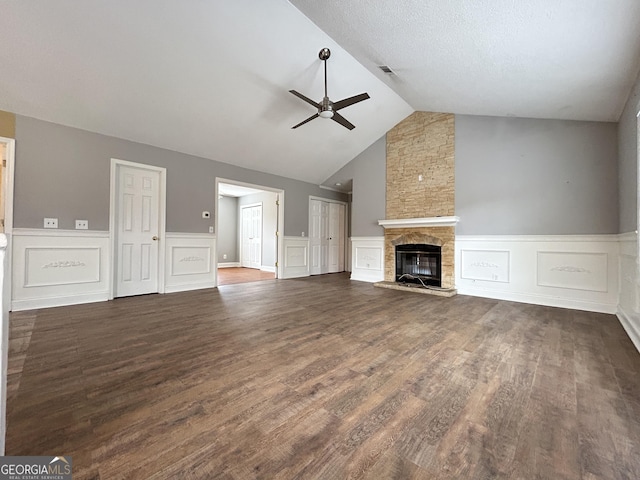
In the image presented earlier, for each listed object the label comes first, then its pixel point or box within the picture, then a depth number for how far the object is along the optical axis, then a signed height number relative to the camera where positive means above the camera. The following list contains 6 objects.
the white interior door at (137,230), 4.32 +0.16
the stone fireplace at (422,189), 5.07 +1.08
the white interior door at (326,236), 7.44 +0.15
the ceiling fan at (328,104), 3.54 +1.84
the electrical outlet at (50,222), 3.65 +0.22
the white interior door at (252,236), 8.87 +0.16
